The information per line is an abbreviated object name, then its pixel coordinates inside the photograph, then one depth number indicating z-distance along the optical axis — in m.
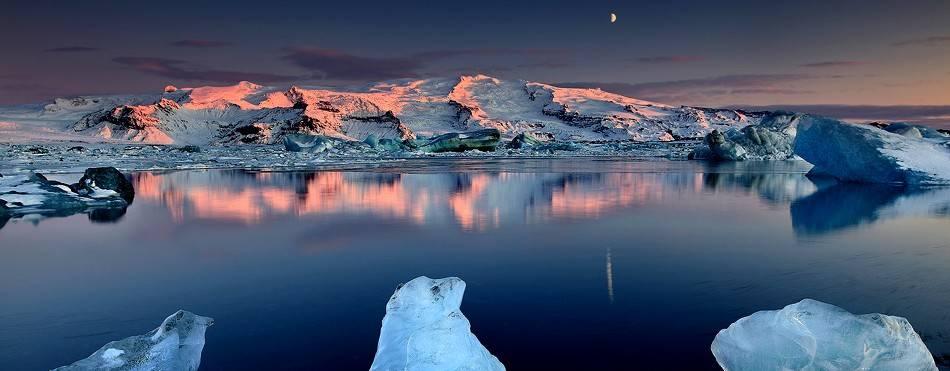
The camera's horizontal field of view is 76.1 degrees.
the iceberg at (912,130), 19.70
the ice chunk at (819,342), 3.09
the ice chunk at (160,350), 3.24
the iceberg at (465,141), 50.34
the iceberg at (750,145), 33.94
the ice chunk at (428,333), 3.08
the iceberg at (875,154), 15.46
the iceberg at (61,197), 9.76
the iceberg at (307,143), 47.94
